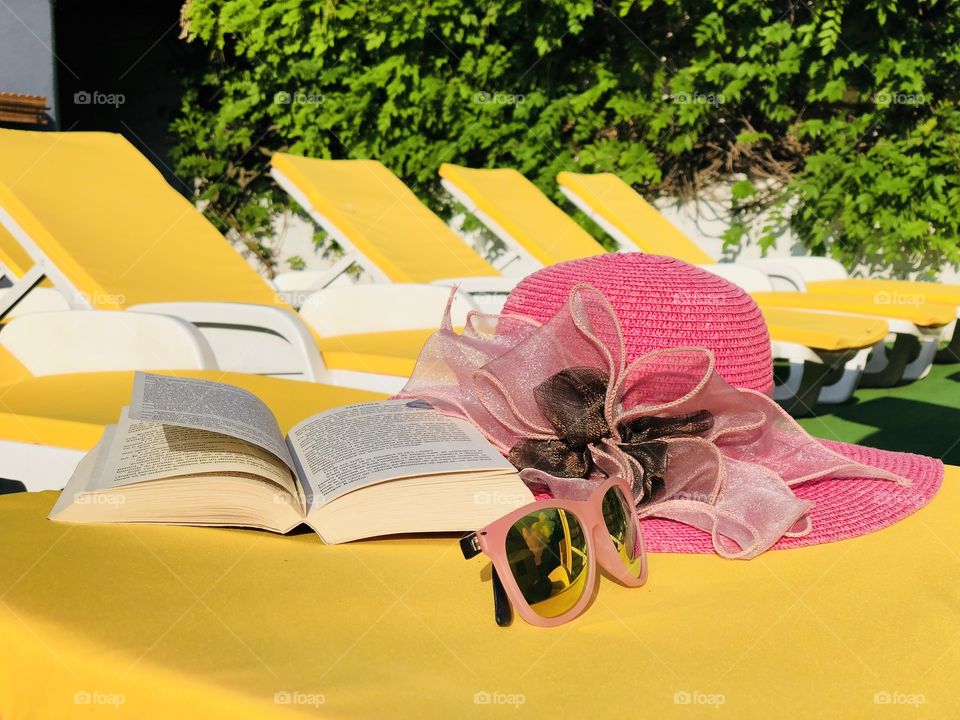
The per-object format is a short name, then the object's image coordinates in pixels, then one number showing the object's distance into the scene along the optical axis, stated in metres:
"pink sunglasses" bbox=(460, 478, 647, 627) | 0.81
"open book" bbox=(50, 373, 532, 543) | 1.02
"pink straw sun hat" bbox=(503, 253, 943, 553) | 1.11
